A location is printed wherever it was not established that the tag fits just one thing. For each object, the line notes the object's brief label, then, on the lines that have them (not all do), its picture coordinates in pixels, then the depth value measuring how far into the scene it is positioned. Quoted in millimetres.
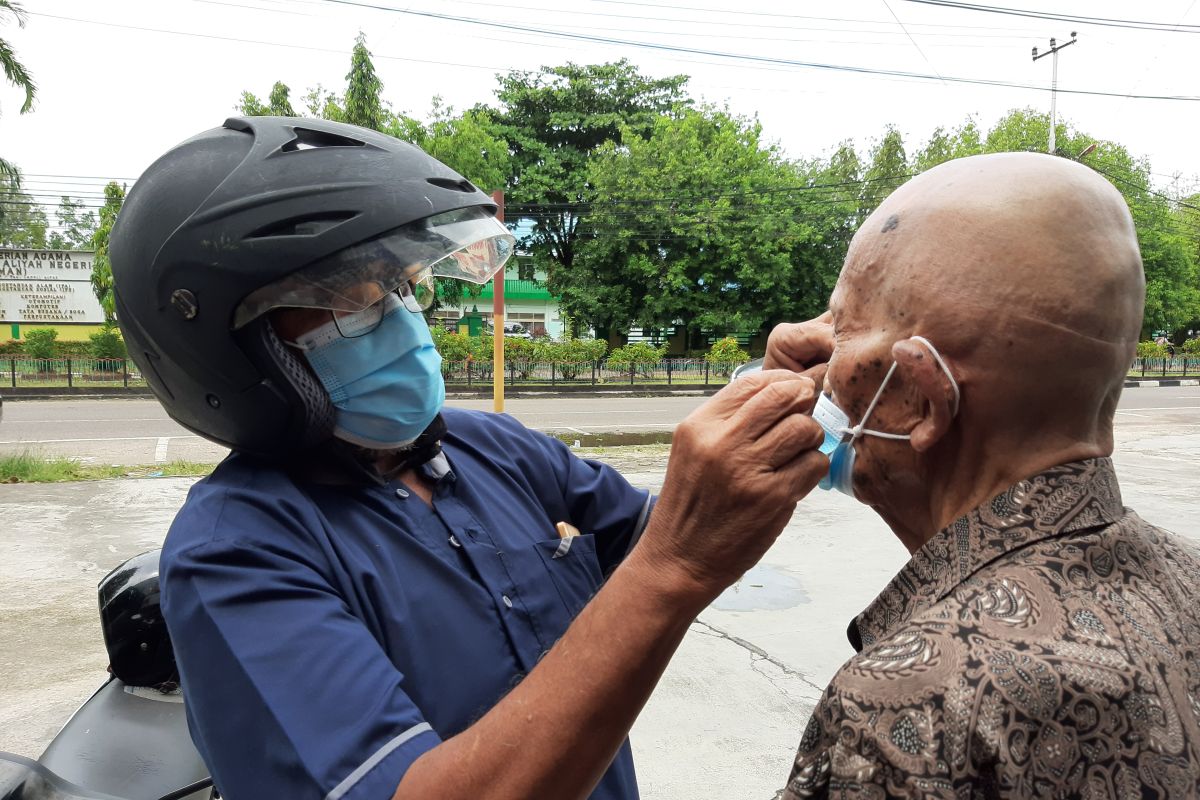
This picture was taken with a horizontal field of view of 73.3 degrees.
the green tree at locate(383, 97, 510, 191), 21422
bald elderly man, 754
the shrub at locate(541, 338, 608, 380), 20359
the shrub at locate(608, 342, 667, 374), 20984
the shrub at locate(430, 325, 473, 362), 19891
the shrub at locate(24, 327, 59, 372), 19359
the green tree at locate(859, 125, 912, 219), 27422
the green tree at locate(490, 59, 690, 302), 26641
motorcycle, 1773
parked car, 36156
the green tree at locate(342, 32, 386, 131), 19156
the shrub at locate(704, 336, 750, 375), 21594
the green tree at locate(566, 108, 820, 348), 23922
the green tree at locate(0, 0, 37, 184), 9023
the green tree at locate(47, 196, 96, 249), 37638
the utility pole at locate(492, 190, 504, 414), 7160
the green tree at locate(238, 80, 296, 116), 18938
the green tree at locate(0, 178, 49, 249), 34306
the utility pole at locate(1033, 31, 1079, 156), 23734
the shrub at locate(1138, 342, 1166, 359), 27781
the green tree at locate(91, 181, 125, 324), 18859
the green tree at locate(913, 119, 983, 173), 33125
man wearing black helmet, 960
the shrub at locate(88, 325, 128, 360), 19438
